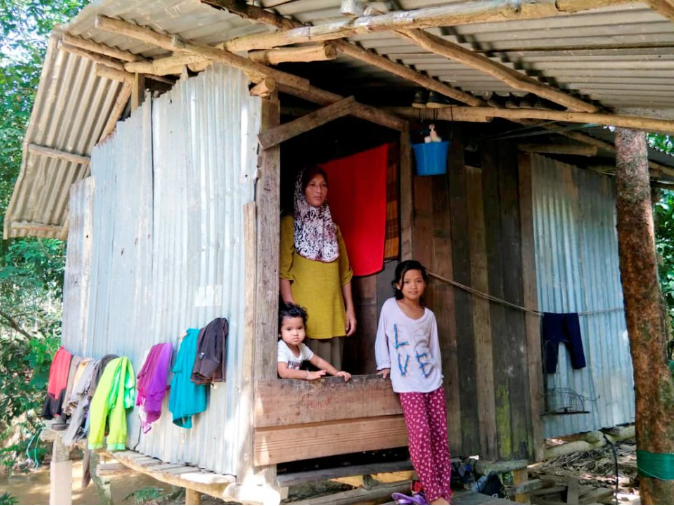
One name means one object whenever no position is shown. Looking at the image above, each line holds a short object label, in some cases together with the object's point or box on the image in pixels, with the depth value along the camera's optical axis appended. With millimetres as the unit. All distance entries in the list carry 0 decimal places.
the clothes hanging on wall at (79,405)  6480
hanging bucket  5281
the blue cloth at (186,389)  4812
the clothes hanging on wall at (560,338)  6680
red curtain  5773
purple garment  5238
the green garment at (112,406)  5758
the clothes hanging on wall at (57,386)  7406
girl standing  4688
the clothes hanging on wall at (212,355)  4551
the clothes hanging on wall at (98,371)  6375
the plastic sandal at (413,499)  4598
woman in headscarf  5254
